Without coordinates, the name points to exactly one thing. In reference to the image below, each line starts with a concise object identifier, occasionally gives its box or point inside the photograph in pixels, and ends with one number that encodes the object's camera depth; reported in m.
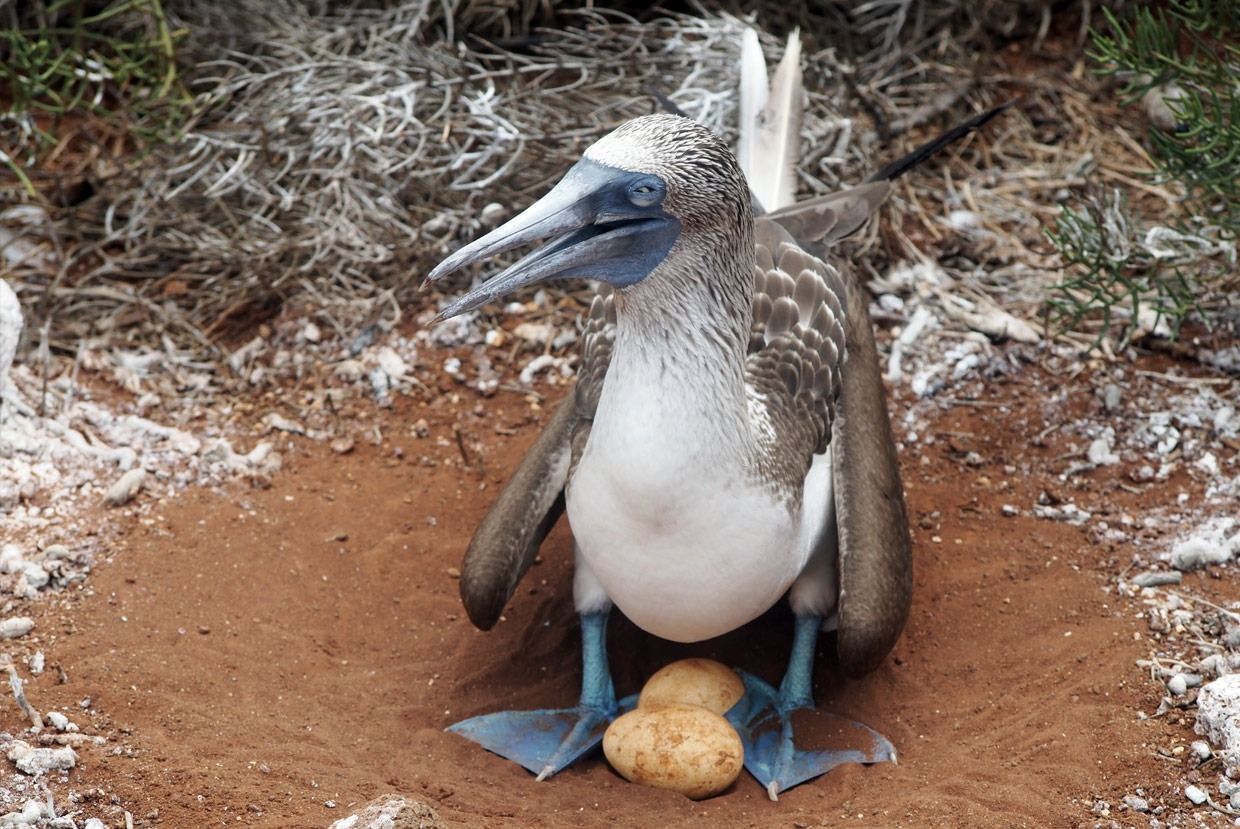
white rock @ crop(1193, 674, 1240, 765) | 3.74
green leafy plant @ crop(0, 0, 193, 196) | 6.00
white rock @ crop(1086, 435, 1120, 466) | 5.17
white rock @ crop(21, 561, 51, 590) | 4.44
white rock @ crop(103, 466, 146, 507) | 4.89
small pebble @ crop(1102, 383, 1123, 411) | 5.35
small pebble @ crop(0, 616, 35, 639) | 4.24
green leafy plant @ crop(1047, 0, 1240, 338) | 5.12
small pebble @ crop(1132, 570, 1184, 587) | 4.49
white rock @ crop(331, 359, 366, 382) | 5.66
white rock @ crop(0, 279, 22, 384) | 4.85
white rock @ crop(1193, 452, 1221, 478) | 4.96
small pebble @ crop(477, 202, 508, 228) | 5.88
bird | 3.50
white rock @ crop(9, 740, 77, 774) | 3.65
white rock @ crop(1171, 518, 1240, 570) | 4.52
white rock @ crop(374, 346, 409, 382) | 5.66
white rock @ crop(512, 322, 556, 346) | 5.81
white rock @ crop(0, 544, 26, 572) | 4.46
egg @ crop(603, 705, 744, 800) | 3.90
